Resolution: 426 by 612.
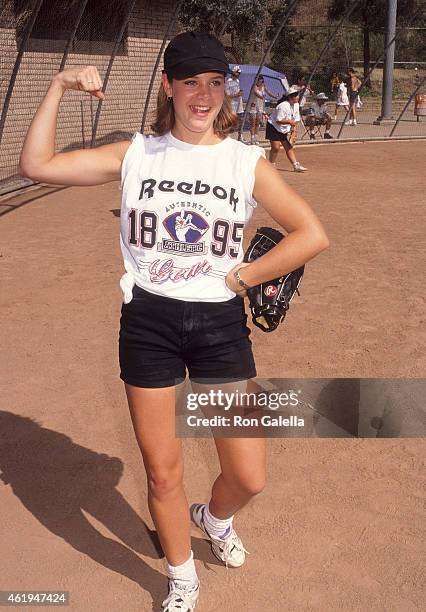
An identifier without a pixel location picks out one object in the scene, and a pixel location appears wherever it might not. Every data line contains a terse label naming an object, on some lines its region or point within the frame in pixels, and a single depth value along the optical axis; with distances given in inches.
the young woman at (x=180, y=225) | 98.9
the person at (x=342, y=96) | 1033.5
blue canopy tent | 1079.0
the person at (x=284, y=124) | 539.8
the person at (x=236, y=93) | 693.8
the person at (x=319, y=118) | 845.8
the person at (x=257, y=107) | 762.8
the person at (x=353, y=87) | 1000.2
